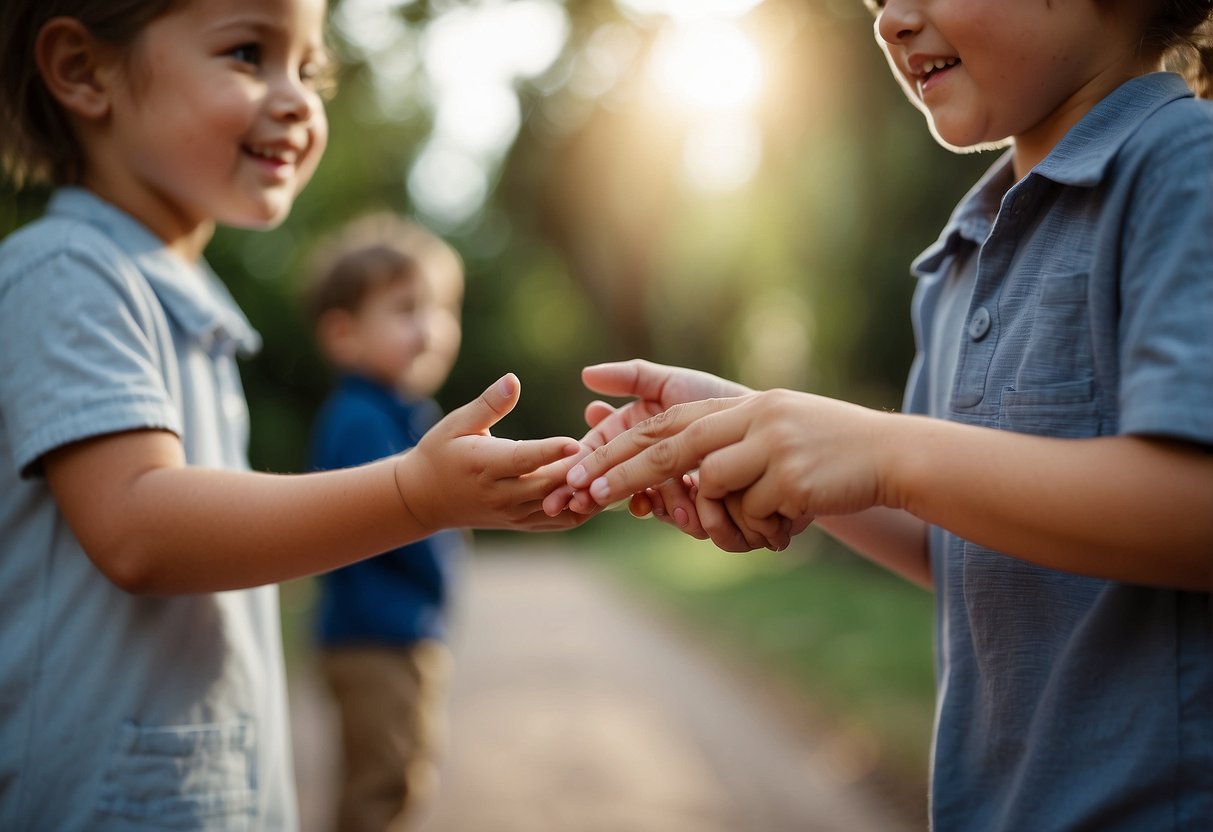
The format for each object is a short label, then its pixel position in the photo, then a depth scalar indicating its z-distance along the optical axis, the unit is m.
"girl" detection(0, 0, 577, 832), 1.00
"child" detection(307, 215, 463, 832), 1.70
